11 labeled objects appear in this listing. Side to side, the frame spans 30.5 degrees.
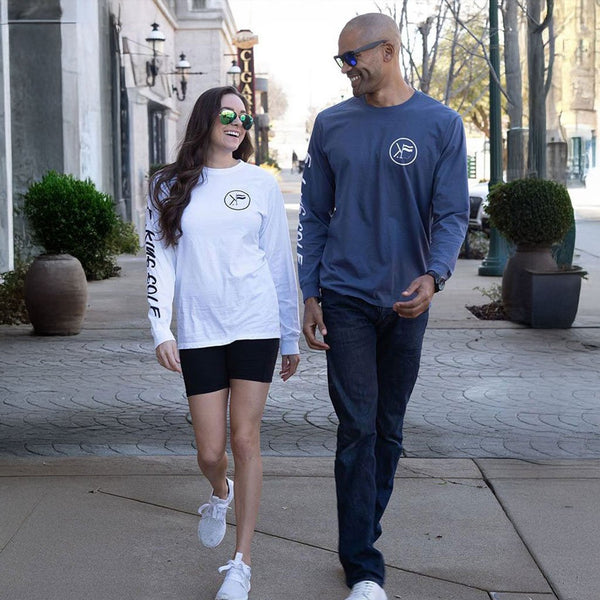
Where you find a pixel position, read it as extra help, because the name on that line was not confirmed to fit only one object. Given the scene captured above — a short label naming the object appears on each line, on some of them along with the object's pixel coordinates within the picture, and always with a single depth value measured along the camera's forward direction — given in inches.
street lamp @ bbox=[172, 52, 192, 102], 1148.5
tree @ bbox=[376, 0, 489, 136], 920.9
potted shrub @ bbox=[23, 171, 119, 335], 403.5
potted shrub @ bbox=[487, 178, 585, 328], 415.2
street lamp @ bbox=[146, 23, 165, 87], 914.7
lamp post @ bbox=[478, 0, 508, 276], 620.1
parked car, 834.2
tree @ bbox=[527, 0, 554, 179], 496.7
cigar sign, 1676.9
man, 152.5
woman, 156.6
